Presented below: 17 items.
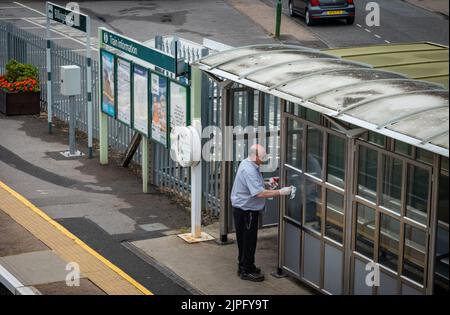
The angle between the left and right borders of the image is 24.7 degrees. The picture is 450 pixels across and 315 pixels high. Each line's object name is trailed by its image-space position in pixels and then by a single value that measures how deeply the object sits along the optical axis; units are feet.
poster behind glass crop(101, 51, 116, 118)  55.88
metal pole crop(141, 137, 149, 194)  53.16
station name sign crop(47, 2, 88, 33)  59.21
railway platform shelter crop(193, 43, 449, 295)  33.01
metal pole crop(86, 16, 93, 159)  59.88
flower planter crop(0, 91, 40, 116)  69.92
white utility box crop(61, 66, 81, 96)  58.80
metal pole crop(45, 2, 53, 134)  65.26
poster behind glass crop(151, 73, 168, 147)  50.03
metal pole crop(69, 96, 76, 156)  59.82
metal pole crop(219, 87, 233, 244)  44.19
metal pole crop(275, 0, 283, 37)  108.63
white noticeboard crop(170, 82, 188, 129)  47.91
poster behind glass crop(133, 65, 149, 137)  51.98
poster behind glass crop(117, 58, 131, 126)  54.03
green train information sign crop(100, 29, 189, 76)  47.73
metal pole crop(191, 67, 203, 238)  45.65
